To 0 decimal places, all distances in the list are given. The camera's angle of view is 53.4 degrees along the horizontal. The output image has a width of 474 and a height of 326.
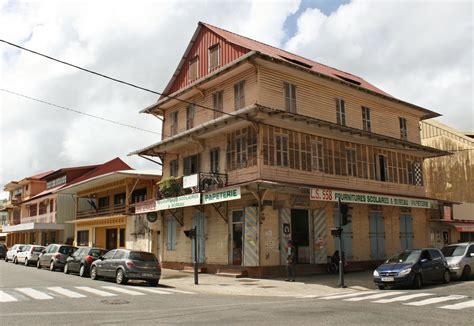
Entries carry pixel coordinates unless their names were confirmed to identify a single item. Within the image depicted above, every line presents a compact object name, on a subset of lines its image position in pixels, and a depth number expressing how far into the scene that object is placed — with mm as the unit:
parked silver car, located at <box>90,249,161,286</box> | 18328
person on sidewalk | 19422
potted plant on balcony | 24562
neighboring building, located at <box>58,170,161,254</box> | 30094
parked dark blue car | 16297
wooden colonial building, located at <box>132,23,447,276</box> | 21297
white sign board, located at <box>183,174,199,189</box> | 22228
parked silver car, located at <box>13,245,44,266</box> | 32250
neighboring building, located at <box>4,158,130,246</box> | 47625
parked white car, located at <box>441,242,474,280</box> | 18873
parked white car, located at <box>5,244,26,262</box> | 35981
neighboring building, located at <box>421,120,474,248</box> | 33188
